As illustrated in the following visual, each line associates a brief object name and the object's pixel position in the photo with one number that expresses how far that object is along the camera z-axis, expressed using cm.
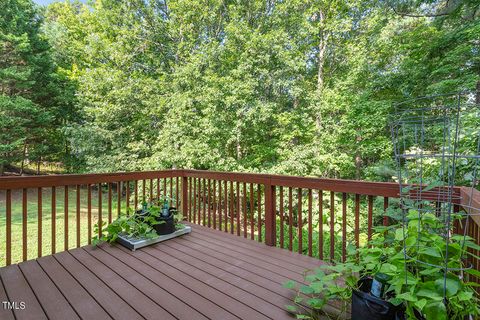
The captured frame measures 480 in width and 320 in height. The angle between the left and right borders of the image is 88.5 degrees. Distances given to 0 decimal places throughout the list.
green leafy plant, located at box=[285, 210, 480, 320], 99
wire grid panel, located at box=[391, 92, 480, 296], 111
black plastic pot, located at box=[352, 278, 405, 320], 119
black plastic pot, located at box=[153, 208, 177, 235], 276
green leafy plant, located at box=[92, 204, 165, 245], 261
